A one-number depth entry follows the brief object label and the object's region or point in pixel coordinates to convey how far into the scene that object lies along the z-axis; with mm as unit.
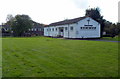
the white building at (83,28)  18964
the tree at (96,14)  26148
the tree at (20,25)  30127
